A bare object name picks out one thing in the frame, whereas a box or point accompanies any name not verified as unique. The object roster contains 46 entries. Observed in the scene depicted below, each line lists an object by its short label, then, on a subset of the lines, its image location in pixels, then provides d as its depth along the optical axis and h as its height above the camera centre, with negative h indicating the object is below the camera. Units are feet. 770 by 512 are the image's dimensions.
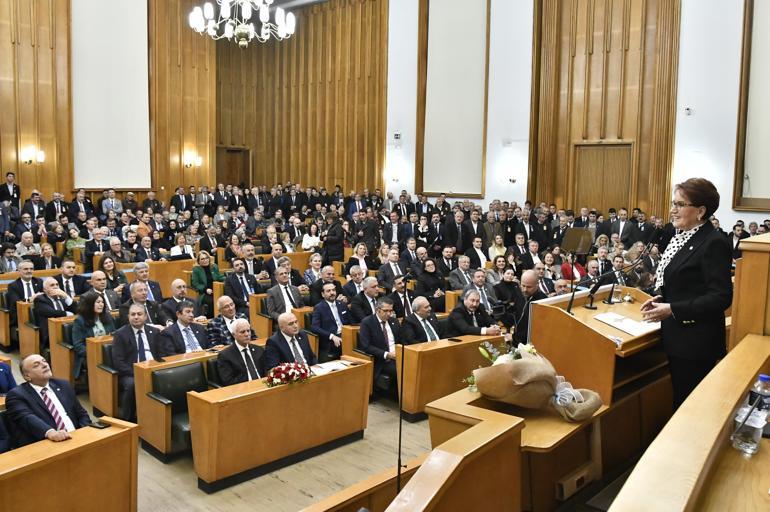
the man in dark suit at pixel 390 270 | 30.14 -3.33
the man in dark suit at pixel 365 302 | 22.82 -3.58
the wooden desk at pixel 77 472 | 10.95 -4.79
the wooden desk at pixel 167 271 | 30.68 -3.58
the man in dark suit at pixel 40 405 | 12.80 -4.17
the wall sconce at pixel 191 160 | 55.01 +2.54
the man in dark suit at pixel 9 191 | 43.47 -0.19
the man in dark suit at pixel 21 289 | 23.94 -3.52
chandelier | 35.09 +9.52
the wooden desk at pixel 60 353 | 19.63 -4.72
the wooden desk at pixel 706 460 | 4.63 -1.93
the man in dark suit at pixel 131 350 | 17.26 -4.15
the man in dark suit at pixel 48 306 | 21.53 -3.69
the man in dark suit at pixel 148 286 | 24.21 -3.50
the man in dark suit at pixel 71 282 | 24.76 -3.37
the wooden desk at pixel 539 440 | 9.64 -3.45
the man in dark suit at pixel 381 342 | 19.95 -4.33
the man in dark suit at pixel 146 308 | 20.27 -3.68
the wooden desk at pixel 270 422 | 14.28 -5.13
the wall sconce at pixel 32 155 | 46.44 +2.23
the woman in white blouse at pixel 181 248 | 33.14 -2.75
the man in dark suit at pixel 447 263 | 32.07 -3.14
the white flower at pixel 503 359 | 10.21 -2.42
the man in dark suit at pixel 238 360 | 16.79 -4.11
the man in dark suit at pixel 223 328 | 19.60 -3.94
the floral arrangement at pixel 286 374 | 15.19 -4.02
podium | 10.19 -2.22
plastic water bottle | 7.27 -2.01
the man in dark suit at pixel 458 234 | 40.01 -2.19
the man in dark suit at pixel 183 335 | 18.80 -3.98
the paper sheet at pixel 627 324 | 10.38 -1.94
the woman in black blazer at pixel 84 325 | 19.45 -3.88
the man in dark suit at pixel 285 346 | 17.49 -3.90
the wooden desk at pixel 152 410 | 15.65 -5.06
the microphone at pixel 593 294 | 11.38 -1.67
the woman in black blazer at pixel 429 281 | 28.60 -3.60
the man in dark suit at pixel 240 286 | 26.55 -3.70
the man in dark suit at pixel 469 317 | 20.80 -3.71
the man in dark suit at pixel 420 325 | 20.57 -3.90
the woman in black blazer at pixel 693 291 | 8.55 -1.15
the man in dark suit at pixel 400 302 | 24.49 -3.91
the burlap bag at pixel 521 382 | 9.88 -2.68
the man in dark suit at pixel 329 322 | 21.77 -4.14
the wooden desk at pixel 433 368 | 18.21 -4.69
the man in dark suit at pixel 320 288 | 25.18 -3.51
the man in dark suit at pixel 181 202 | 49.67 -0.78
